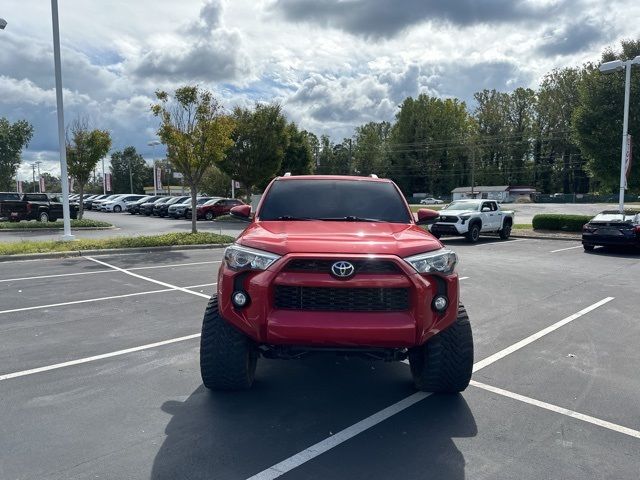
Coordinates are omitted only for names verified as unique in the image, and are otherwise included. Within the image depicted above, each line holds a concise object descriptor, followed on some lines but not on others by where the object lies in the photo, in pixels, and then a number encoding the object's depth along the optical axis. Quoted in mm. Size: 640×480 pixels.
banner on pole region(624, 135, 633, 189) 19472
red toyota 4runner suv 3543
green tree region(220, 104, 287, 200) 32688
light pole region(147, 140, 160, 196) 50100
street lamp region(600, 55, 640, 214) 17922
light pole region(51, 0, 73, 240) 15281
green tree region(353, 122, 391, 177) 92438
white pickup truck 18531
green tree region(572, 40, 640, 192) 23969
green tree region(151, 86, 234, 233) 17312
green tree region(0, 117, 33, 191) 43562
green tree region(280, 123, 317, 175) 40812
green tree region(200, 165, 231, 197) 51134
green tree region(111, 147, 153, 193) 87062
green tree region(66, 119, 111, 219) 21688
